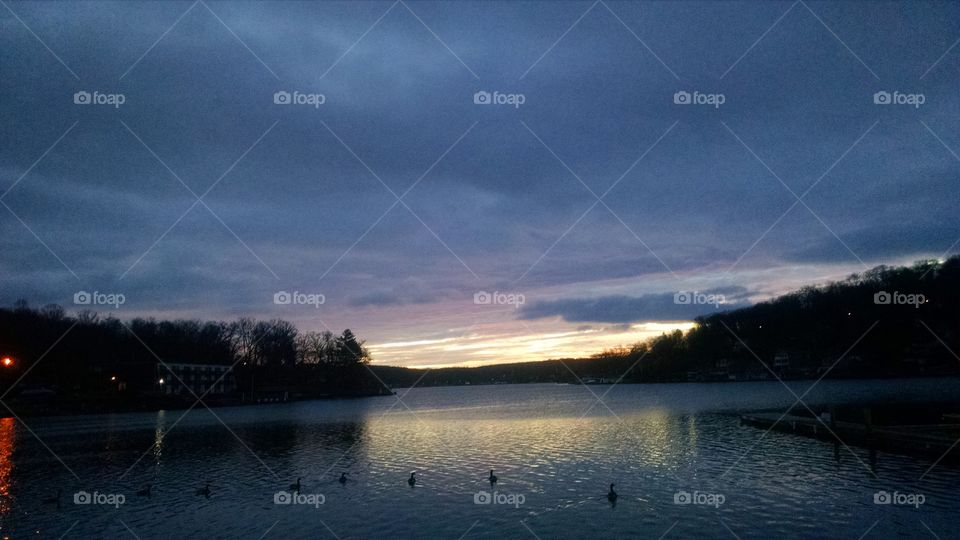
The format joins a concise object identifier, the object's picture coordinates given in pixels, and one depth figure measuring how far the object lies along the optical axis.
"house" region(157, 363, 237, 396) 131.00
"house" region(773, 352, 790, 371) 179.94
